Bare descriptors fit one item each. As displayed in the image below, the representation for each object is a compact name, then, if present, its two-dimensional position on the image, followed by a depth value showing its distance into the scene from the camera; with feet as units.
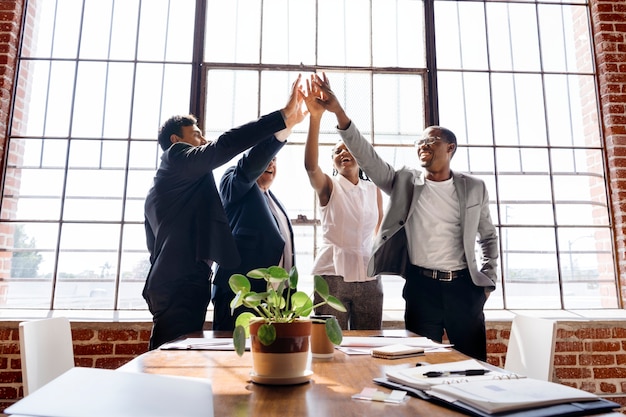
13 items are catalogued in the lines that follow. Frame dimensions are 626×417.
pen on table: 3.16
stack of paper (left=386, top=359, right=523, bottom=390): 2.98
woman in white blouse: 7.16
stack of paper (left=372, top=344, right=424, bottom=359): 4.08
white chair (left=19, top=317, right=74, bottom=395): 4.35
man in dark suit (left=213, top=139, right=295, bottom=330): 6.64
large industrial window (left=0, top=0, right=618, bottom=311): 9.62
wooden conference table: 2.53
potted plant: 3.10
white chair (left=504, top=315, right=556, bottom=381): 5.15
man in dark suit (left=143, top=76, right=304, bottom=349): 5.94
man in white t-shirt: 6.94
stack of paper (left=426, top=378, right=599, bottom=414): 2.42
